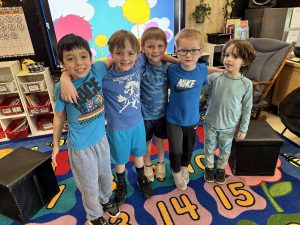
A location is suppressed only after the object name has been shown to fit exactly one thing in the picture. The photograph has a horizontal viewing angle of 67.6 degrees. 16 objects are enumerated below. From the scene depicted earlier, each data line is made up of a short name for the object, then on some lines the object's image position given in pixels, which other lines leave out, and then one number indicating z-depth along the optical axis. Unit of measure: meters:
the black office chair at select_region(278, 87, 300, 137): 2.05
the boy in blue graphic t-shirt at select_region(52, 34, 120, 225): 1.08
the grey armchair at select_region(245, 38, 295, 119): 2.30
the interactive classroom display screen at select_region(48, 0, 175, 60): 2.32
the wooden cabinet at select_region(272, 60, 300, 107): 2.50
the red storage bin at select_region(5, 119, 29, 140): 2.51
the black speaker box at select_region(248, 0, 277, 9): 2.83
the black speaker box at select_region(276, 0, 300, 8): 2.76
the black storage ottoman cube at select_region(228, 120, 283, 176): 1.67
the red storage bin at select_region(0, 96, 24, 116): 2.42
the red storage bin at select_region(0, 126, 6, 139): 2.55
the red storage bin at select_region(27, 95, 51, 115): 2.46
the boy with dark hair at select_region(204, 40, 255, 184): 1.42
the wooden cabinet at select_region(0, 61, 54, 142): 2.33
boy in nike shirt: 1.34
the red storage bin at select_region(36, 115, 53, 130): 2.64
